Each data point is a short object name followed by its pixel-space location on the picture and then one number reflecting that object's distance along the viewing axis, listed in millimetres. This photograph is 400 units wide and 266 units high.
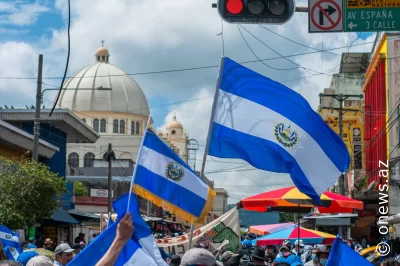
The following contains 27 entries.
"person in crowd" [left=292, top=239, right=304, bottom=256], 20941
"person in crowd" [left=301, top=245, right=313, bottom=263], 18531
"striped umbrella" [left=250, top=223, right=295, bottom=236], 28312
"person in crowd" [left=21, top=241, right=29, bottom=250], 16573
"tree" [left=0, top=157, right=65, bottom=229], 24972
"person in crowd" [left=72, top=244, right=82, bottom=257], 15481
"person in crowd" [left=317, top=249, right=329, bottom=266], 13078
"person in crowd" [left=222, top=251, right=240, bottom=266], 11297
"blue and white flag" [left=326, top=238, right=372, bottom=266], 7695
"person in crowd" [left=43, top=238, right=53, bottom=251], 19077
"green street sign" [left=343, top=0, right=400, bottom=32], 11922
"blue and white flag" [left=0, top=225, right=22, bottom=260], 10461
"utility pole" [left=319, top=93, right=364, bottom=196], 38794
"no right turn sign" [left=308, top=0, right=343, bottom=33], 11680
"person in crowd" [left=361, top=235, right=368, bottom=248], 36506
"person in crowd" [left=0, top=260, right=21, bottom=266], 4891
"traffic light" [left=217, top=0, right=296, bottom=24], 10688
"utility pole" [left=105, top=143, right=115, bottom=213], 46544
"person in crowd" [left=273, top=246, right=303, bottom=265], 14711
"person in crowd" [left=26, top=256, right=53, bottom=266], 6195
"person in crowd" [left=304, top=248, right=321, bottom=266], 13148
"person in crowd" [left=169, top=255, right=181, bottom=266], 11547
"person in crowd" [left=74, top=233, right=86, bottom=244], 30900
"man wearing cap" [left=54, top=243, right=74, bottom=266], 9430
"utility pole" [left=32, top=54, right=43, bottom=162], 26547
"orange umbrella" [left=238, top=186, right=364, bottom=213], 15664
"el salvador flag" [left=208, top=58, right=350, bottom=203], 10547
